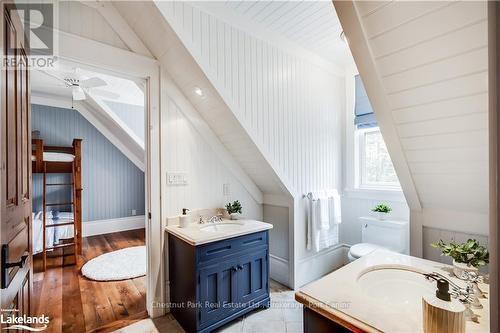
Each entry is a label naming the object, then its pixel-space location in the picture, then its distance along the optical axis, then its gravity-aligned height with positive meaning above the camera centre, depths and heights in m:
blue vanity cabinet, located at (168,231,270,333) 1.80 -0.93
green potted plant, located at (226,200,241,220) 2.42 -0.44
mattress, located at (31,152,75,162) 3.46 +0.14
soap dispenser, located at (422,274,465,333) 0.67 -0.42
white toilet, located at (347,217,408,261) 2.47 -0.77
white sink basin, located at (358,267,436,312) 1.09 -0.57
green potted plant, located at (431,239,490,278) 1.02 -0.40
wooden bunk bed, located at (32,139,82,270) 3.39 -0.02
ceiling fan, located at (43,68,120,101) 2.62 +0.95
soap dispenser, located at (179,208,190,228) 2.09 -0.48
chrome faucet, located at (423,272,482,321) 0.83 -0.48
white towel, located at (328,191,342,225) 2.82 -0.51
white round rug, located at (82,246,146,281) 2.88 -1.30
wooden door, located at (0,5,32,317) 0.90 -0.04
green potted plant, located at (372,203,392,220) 2.63 -0.50
